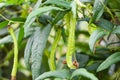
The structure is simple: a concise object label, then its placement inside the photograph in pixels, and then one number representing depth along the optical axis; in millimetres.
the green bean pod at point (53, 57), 890
